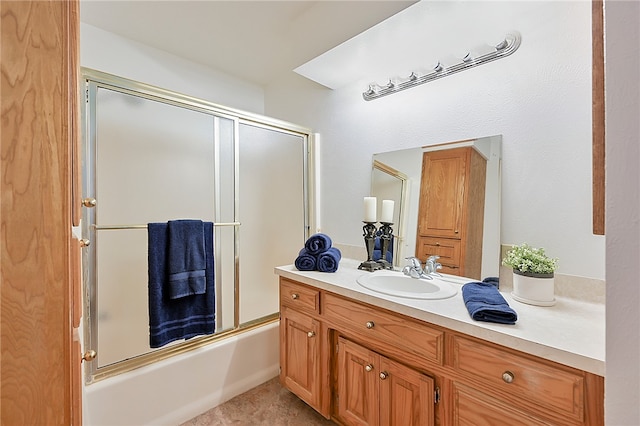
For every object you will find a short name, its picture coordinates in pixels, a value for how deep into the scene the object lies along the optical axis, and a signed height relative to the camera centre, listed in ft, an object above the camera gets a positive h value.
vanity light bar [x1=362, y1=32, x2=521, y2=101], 4.49 +2.62
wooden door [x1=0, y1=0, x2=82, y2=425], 1.58 -0.01
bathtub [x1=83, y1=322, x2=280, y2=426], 4.76 -3.31
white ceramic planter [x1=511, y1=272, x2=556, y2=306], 3.77 -1.06
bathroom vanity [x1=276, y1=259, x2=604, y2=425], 2.71 -1.80
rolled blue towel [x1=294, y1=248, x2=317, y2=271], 5.70 -1.01
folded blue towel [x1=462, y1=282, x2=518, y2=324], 3.16 -1.12
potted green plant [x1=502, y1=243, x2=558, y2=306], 3.78 -0.86
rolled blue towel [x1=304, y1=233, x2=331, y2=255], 5.79 -0.66
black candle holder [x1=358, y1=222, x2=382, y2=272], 5.87 -0.63
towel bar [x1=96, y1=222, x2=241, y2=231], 4.80 -0.27
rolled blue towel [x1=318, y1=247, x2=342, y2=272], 5.58 -0.99
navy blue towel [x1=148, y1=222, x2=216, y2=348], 5.05 -1.74
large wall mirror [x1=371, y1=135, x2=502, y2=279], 4.76 +0.42
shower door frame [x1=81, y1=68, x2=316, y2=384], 4.62 +0.44
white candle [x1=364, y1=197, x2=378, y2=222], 5.98 +0.06
